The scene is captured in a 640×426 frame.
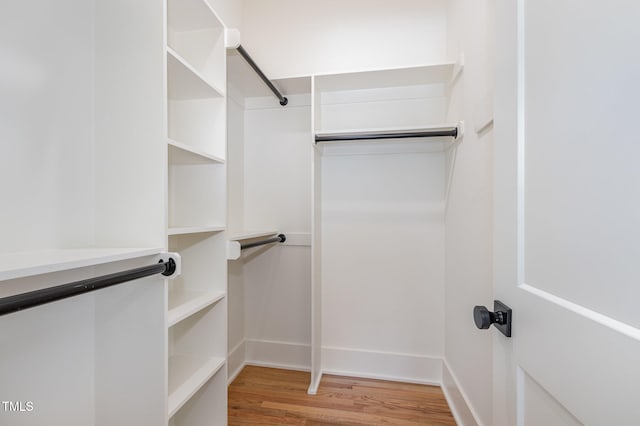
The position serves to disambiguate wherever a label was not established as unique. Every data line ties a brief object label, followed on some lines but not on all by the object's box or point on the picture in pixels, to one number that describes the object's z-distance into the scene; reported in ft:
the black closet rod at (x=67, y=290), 1.77
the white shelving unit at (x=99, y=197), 2.81
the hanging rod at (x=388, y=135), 5.16
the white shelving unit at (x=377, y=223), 6.26
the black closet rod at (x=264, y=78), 4.77
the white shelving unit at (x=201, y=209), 4.40
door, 1.24
